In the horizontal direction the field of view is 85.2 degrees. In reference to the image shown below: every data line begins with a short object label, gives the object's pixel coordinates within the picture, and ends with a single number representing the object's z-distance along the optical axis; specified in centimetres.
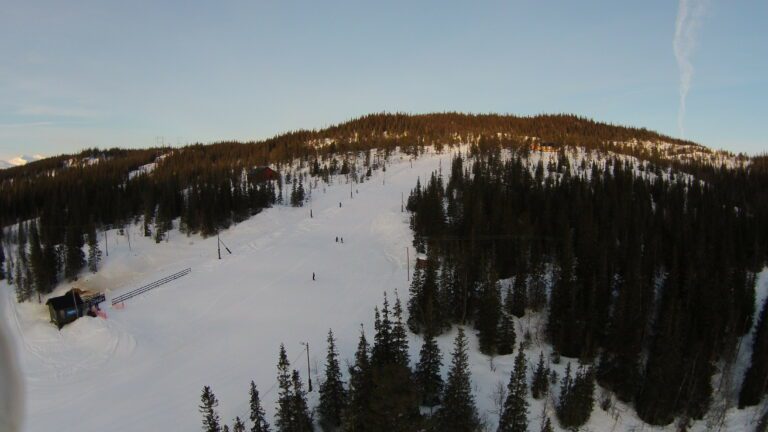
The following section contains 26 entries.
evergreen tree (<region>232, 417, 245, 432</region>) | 2153
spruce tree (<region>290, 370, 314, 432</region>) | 2435
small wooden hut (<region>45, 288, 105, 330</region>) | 4344
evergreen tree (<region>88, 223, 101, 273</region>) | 6538
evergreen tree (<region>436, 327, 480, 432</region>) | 2408
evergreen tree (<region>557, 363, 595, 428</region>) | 3028
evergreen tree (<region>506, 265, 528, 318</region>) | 4519
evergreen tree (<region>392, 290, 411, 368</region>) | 2754
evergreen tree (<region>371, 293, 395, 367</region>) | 2777
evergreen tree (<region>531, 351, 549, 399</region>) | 3372
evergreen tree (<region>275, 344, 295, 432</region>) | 2411
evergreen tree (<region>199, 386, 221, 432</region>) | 2188
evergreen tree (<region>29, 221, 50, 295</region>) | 5722
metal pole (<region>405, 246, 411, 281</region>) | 5260
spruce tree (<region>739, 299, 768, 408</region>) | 3406
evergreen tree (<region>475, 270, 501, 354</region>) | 3867
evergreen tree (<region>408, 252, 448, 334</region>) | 4033
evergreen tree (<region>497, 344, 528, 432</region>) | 2552
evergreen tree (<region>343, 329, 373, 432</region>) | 2409
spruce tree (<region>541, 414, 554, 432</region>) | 2387
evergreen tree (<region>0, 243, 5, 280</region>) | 6694
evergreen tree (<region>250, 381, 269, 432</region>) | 2260
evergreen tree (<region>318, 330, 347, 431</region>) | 2628
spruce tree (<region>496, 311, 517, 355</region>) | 3878
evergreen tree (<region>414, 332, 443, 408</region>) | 2973
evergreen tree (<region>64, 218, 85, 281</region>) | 6250
